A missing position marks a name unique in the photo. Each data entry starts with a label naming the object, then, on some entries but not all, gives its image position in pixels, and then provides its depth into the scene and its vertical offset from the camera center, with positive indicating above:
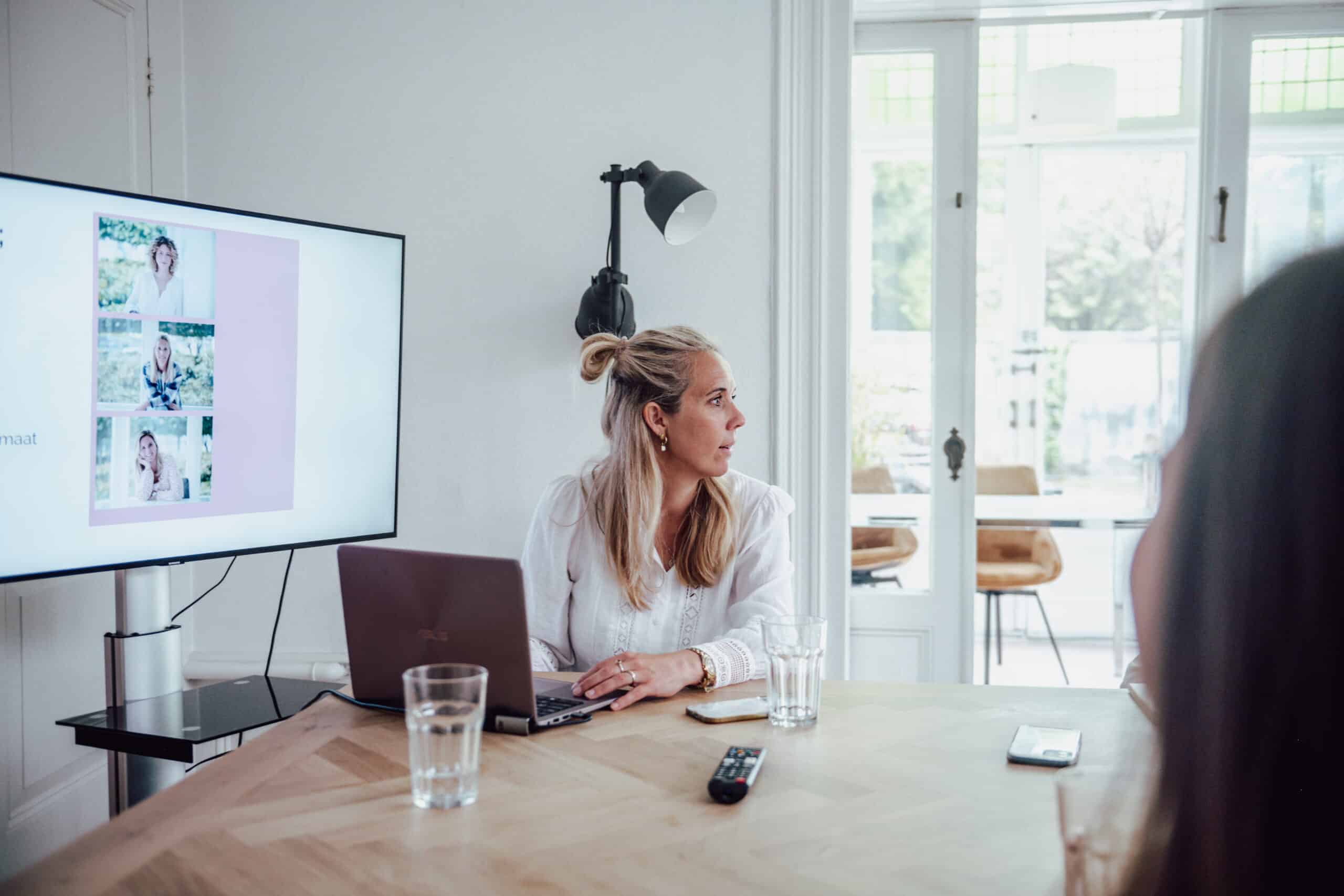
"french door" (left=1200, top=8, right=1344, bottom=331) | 2.86 +0.77
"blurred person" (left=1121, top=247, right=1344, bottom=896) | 0.55 -0.11
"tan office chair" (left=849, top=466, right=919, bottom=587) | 3.03 -0.39
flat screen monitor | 1.70 +0.05
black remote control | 1.08 -0.39
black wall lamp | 2.26 +0.42
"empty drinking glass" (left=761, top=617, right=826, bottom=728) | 1.33 -0.33
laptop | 1.27 -0.27
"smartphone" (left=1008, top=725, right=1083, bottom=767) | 1.19 -0.39
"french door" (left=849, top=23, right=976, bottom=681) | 2.94 +0.17
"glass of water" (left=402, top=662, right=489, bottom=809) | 1.08 -0.34
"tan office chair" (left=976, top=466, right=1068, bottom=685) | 4.19 -0.63
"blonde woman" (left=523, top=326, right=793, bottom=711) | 1.96 -0.24
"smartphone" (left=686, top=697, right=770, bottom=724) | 1.36 -0.40
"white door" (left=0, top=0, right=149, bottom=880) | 2.16 -0.41
